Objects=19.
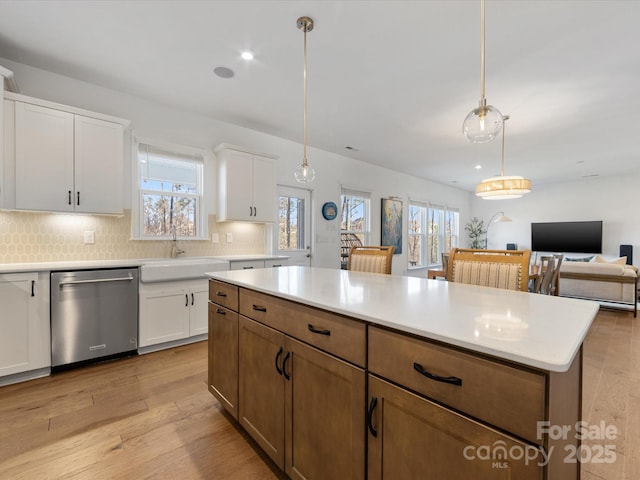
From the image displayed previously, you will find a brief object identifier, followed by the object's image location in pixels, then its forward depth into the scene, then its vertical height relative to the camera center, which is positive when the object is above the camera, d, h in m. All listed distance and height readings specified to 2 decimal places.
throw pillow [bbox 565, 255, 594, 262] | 7.12 -0.48
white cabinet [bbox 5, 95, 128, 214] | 2.56 +0.71
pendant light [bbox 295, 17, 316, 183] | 2.15 +0.61
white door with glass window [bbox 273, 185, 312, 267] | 4.75 +0.19
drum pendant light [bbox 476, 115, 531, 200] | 3.75 +0.67
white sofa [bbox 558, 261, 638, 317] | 4.68 -0.71
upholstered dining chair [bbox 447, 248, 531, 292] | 1.75 -0.19
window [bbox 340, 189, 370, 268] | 5.71 +0.36
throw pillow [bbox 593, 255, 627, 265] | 5.85 -0.43
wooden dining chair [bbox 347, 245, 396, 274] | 2.41 -0.19
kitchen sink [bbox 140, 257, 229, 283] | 2.95 -0.35
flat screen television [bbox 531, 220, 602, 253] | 7.53 +0.06
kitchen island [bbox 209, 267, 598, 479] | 0.70 -0.44
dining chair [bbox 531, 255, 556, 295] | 3.67 -0.49
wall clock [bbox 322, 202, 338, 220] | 5.21 +0.48
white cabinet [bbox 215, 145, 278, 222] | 3.82 +0.69
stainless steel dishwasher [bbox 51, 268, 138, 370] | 2.55 -0.74
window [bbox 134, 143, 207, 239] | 3.46 +0.52
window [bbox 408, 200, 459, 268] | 7.36 +0.15
